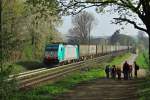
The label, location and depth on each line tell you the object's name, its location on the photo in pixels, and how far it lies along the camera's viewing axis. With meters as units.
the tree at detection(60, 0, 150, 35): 25.59
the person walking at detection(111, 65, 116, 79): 36.20
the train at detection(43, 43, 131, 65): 55.13
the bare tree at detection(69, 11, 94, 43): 164.86
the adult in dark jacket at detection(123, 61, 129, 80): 35.25
